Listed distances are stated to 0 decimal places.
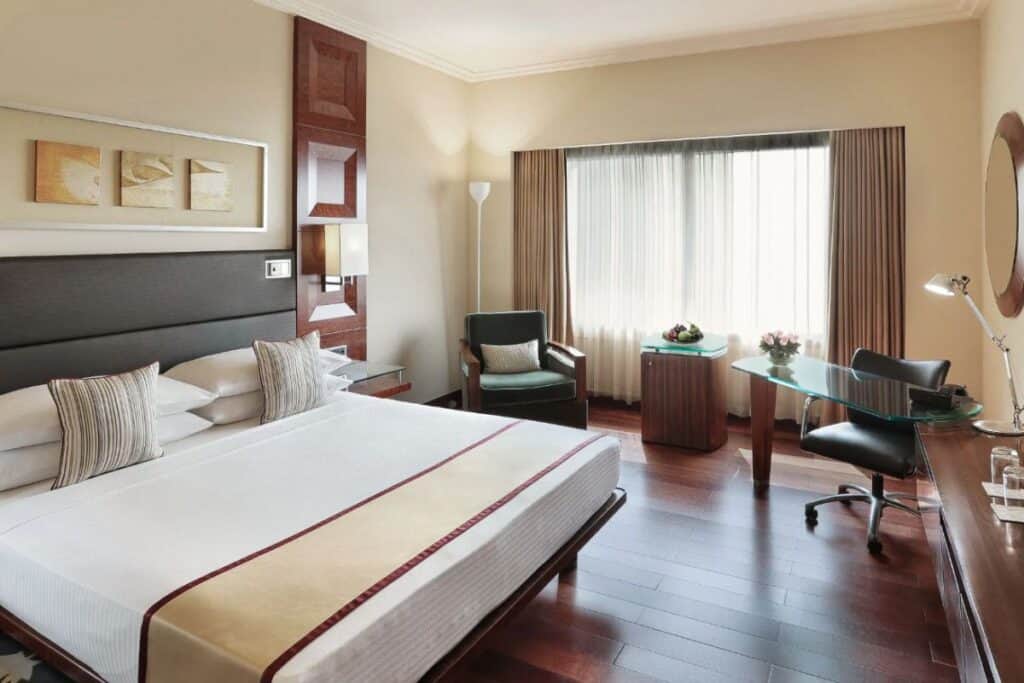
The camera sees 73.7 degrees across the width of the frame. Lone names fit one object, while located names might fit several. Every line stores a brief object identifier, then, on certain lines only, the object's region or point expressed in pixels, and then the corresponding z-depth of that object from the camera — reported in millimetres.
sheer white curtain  4574
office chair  2881
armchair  4320
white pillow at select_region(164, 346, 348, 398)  2906
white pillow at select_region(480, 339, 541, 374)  4652
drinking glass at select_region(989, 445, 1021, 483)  1934
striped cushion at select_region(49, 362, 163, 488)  2240
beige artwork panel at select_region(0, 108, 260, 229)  2600
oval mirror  2779
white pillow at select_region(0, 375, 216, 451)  2172
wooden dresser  1239
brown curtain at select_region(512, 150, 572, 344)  5266
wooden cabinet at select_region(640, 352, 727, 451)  4297
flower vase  3631
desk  2707
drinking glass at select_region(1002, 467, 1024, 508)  1795
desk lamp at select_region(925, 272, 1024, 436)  2408
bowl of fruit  4430
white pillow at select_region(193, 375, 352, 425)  2893
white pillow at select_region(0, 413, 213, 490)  2160
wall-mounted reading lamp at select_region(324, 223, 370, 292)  3854
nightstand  3797
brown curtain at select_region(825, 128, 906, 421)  4145
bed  1448
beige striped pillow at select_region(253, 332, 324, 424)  3008
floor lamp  5129
